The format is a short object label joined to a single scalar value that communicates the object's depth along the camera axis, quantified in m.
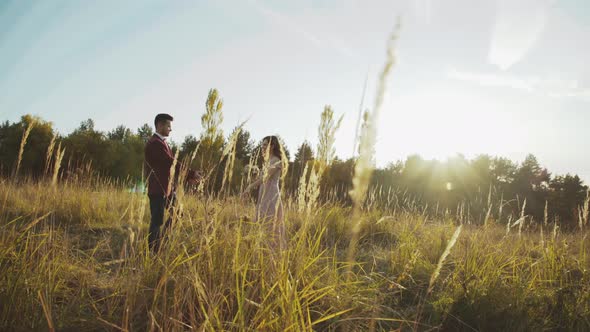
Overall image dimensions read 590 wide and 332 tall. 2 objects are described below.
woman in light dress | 3.83
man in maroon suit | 4.03
